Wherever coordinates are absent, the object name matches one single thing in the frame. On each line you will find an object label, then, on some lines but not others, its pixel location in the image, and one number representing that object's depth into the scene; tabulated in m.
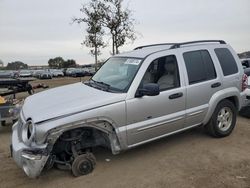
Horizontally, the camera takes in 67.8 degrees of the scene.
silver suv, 2.62
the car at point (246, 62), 7.26
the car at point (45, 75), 30.15
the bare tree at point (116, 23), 12.86
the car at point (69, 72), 33.11
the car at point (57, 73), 33.42
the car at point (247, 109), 4.91
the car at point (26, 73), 32.10
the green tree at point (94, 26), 13.43
